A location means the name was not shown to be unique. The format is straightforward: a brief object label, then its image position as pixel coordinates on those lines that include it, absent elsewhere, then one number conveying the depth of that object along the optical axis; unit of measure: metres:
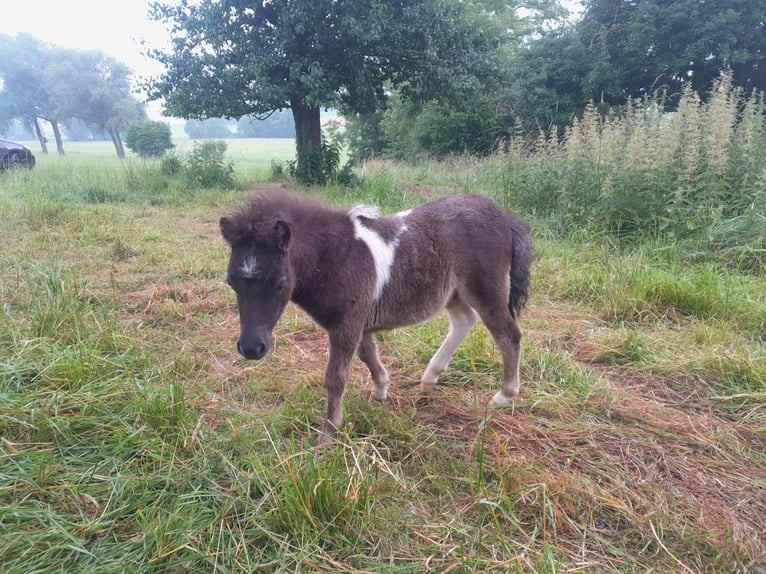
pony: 2.27
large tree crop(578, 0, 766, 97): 19.08
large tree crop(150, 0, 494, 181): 11.55
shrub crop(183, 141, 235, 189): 11.48
